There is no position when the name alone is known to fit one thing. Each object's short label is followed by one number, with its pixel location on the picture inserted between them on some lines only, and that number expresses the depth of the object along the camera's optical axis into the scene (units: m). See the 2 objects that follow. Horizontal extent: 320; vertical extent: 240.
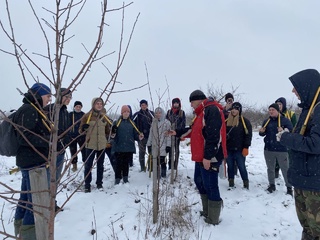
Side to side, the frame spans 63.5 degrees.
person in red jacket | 3.74
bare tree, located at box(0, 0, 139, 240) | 1.28
